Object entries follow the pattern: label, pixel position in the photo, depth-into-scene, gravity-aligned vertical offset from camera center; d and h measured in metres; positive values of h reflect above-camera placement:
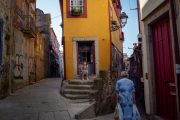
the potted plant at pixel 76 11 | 9.32 +3.61
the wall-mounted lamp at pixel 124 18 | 8.50 +2.84
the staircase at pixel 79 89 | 6.77 -1.14
